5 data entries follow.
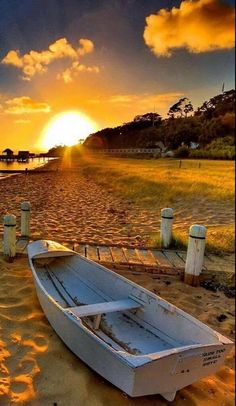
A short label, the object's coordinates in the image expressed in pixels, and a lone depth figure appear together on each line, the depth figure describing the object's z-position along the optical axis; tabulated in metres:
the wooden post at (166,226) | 5.31
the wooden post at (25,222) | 5.57
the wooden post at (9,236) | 4.53
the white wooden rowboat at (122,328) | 1.99
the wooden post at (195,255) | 4.06
